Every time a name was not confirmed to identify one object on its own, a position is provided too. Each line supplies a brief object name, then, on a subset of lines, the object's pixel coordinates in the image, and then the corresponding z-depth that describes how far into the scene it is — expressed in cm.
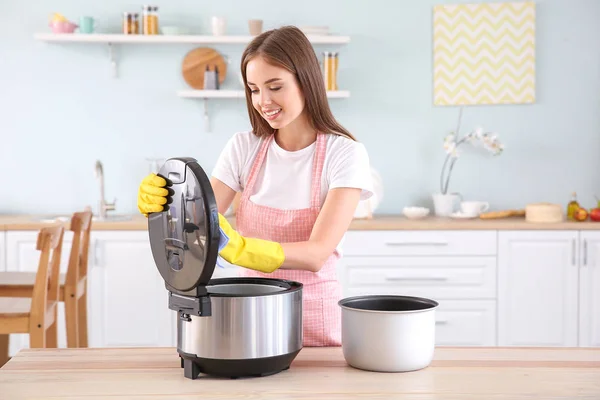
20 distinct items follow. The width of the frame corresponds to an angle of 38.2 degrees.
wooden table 153
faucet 445
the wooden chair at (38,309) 306
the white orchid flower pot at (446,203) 452
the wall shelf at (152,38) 442
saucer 439
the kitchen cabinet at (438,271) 418
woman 199
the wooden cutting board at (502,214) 437
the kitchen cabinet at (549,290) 418
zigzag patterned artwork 462
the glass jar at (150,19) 447
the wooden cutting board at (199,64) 459
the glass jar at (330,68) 443
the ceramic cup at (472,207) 440
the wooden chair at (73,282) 342
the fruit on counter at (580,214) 425
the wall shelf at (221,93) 441
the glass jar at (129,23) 446
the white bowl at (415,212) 439
